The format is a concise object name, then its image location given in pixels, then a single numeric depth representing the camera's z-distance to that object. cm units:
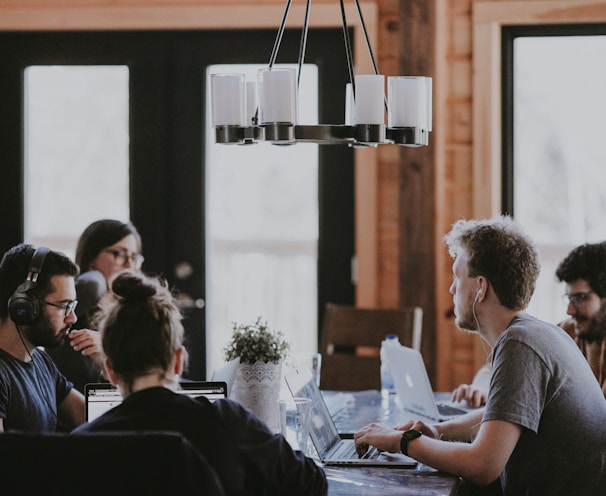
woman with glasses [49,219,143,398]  333
